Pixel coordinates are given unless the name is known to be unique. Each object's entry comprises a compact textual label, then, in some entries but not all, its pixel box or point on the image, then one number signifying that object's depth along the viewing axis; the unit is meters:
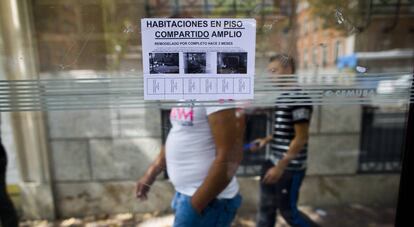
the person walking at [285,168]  2.20
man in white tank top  1.65
